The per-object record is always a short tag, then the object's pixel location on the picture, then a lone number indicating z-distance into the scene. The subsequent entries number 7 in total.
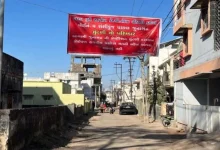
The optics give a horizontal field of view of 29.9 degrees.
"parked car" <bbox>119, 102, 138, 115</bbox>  52.79
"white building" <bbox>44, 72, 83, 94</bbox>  95.50
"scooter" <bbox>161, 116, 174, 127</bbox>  27.70
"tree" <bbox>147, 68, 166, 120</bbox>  42.47
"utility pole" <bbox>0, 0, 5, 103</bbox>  12.62
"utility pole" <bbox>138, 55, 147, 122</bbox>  35.50
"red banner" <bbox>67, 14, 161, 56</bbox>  21.70
